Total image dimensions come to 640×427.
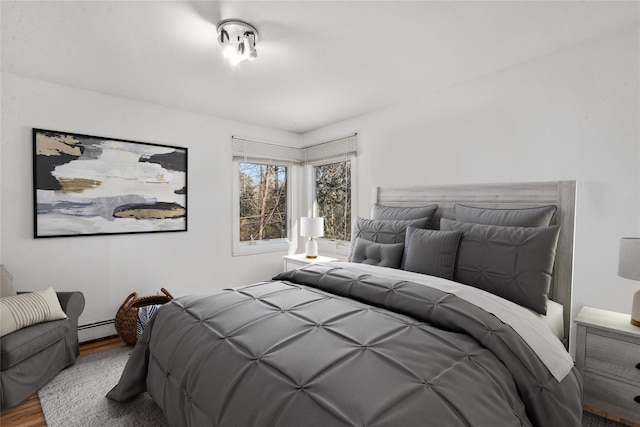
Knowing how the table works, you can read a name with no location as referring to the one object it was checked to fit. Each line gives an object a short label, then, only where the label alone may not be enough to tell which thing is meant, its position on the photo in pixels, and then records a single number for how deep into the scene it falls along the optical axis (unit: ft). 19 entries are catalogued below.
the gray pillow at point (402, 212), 8.91
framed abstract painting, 8.95
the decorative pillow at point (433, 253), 6.98
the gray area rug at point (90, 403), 5.90
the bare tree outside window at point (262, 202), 13.51
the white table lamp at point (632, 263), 5.43
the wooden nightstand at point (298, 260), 12.18
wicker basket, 9.15
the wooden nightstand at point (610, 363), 5.42
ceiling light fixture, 6.18
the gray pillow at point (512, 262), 6.10
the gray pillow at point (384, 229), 8.46
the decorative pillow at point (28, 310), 6.43
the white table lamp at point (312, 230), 12.59
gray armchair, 6.18
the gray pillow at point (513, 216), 6.86
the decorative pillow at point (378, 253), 7.92
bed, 3.21
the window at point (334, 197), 13.12
